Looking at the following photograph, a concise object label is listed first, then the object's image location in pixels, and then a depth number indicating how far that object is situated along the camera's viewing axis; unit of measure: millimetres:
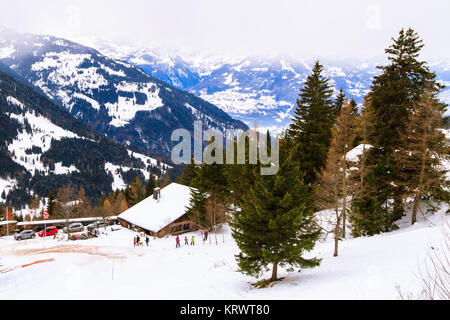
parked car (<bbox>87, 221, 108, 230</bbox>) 61156
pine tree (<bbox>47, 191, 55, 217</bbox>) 80206
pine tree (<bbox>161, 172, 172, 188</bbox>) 97688
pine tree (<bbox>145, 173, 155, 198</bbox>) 82875
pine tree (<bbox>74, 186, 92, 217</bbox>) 88150
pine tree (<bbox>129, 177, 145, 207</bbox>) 82000
